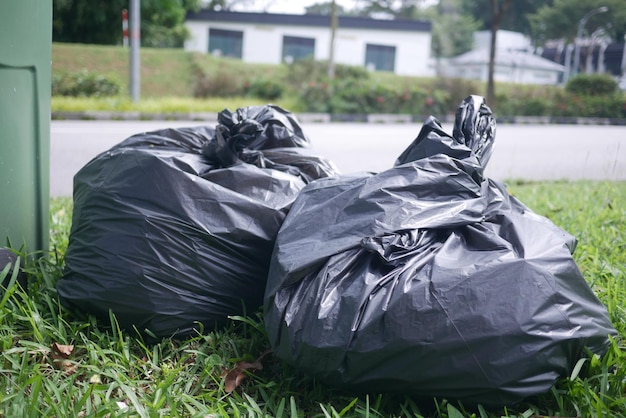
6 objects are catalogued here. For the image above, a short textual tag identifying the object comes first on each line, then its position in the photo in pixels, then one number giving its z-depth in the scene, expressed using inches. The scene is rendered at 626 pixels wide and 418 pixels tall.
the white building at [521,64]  766.5
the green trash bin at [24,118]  84.0
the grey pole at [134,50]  470.9
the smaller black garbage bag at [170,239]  77.4
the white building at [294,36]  1110.4
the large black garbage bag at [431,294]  60.5
